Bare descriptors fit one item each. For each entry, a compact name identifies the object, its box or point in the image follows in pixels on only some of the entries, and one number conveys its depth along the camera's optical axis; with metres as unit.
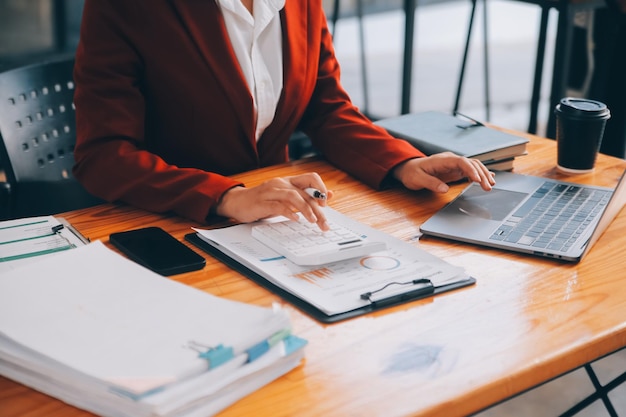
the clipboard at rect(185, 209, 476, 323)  0.98
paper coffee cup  1.49
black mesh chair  1.59
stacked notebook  1.51
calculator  1.09
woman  1.32
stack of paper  0.75
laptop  1.17
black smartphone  1.09
